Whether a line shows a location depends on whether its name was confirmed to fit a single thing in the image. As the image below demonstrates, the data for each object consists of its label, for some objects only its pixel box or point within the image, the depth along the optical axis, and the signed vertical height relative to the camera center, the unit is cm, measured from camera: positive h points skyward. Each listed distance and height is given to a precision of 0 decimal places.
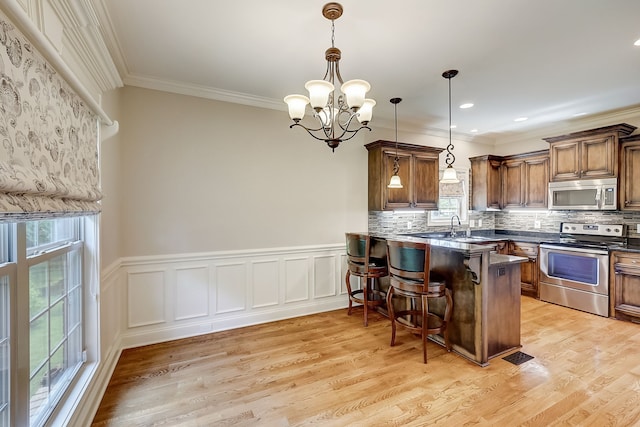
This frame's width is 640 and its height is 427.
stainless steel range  383 -80
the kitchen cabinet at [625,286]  355 -97
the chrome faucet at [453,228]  522 -34
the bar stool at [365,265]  355 -70
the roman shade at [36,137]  101 +33
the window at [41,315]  127 -55
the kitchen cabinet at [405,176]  423 +53
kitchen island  262 -85
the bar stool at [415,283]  265 -70
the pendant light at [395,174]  370 +48
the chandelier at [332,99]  190 +78
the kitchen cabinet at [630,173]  378 +48
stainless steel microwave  393 +22
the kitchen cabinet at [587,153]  389 +81
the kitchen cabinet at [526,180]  488 +52
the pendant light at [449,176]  325 +39
